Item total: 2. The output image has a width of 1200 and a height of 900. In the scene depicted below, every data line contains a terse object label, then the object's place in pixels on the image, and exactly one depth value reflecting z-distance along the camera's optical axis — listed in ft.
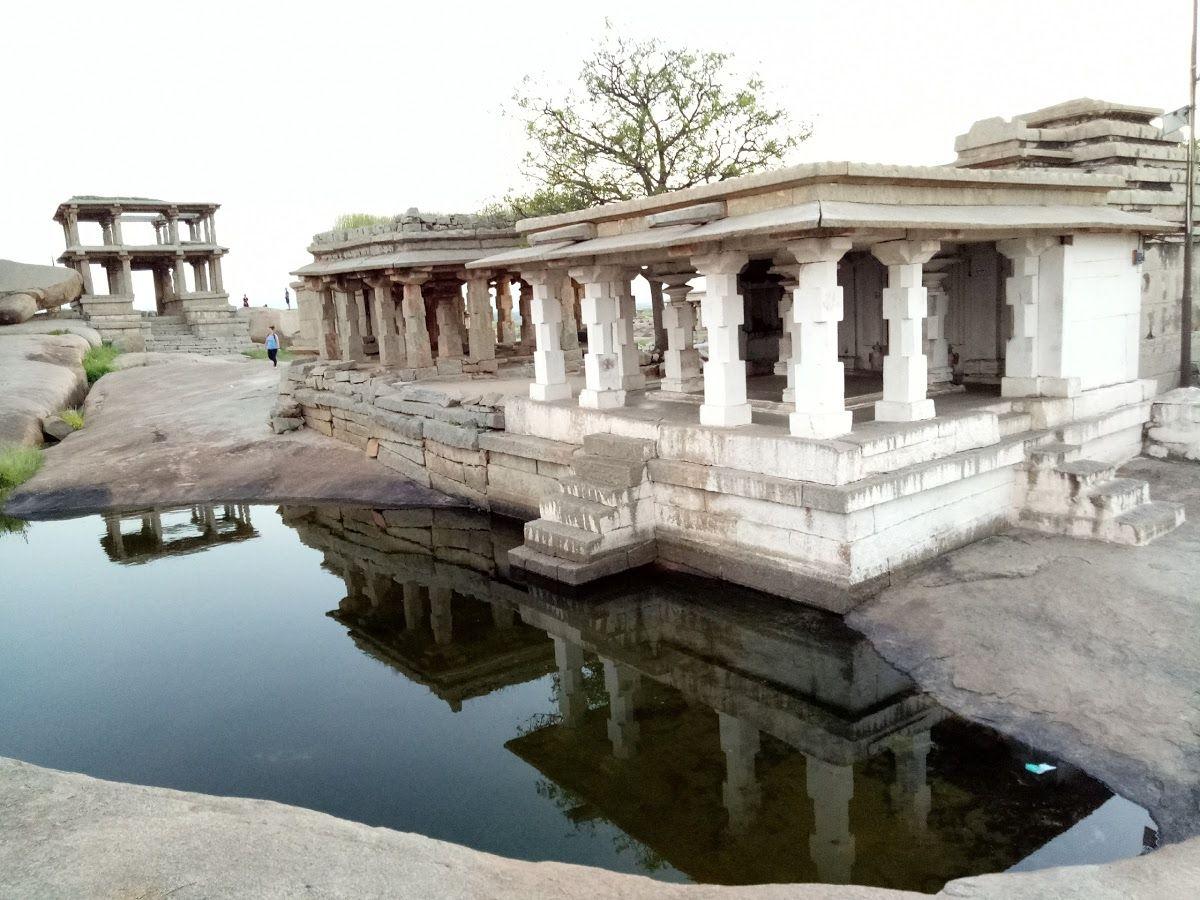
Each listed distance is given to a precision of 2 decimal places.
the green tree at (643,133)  54.95
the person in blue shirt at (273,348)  68.27
